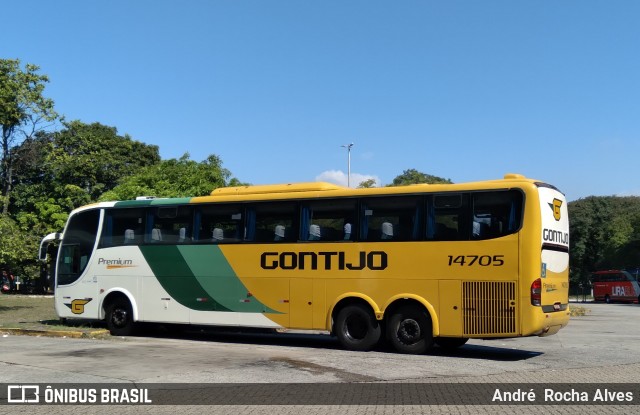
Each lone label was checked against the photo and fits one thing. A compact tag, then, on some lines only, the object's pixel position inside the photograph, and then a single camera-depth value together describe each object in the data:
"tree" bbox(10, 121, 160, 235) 44.34
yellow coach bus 12.69
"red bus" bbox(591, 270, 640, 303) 51.75
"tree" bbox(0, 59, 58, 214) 28.50
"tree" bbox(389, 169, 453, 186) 49.98
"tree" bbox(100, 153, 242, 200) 37.78
